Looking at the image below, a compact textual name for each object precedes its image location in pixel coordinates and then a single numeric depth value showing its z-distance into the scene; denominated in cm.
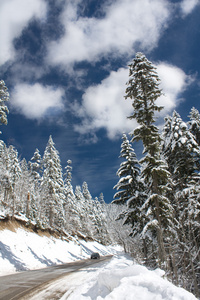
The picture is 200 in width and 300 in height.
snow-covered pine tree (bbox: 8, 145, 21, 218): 2964
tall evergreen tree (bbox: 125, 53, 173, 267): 1245
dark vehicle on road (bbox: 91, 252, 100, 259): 3619
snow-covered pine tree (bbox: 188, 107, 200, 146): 1939
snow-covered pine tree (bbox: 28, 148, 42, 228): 3773
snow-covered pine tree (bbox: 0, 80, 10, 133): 1627
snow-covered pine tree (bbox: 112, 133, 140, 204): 2112
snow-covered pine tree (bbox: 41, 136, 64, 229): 3709
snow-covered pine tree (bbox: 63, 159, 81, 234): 4972
